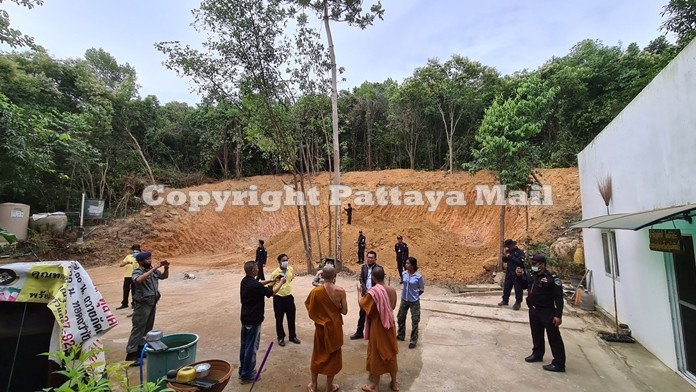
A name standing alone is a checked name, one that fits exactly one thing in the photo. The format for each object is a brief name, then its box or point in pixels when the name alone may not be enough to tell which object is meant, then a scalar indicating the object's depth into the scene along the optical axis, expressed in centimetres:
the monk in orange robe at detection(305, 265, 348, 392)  369
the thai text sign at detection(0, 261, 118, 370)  269
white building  364
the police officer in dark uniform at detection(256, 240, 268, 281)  1114
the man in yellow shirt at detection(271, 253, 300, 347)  525
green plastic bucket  326
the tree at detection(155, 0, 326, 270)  1080
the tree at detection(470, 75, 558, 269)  999
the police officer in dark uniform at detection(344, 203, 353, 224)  1808
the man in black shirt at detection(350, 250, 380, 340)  562
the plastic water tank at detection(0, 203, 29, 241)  1342
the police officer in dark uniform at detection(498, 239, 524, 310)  721
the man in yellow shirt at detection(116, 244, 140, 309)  712
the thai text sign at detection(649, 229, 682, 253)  367
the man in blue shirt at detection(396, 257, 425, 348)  520
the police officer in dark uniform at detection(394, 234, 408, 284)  1098
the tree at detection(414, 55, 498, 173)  2070
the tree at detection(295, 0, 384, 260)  1204
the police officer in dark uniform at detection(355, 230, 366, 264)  1365
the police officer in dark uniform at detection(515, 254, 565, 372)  432
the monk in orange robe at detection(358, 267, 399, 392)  379
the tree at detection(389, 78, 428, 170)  2205
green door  379
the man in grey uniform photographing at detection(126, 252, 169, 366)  456
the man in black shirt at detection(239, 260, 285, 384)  410
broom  526
